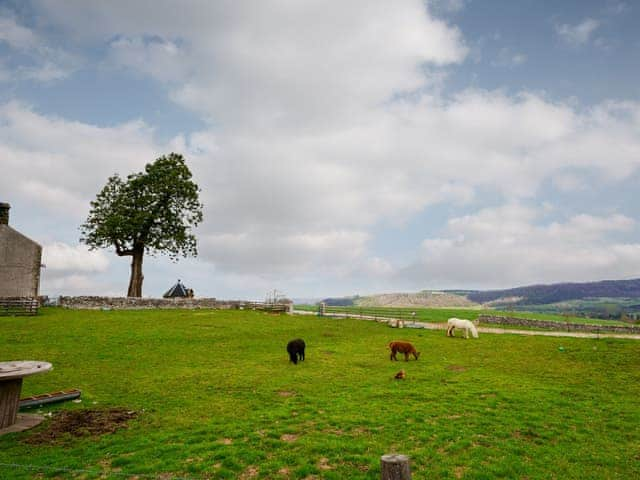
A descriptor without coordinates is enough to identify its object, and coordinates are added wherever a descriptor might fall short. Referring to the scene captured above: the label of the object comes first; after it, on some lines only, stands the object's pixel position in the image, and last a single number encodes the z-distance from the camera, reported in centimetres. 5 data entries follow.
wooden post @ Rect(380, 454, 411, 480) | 484
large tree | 4547
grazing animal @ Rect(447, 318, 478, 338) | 2989
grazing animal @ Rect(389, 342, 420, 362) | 1997
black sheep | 1881
